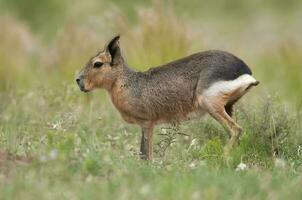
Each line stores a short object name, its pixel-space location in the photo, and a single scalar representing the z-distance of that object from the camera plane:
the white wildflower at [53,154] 13.44
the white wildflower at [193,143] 17.77
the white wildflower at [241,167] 14.91
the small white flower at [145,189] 12.37
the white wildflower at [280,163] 15.37
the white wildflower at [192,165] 14.81
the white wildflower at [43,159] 13.45
